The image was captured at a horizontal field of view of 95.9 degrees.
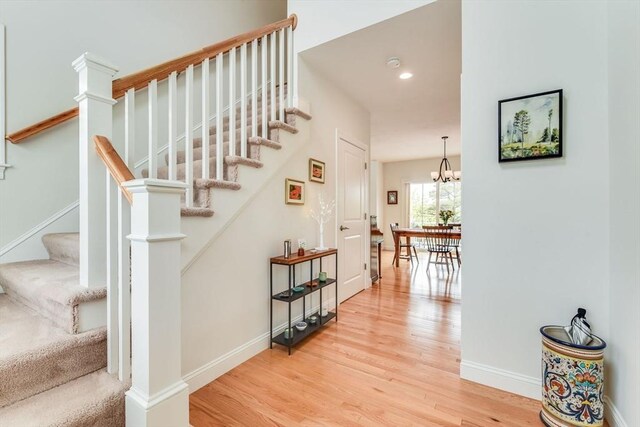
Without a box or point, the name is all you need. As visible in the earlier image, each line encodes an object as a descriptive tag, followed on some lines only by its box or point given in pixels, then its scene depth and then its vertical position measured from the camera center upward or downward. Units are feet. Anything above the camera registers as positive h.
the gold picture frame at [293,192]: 8.57 +0.64
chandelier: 19.07 +2.51
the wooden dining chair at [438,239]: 16.68 -1.66
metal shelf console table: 7.61 -2.27
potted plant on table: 18.07 -0.21
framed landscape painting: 5.45 +1.66
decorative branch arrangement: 9.82 -0.06
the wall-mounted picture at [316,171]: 9.70 +1.45
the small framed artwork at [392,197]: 27.81 +1.40
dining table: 16.42 -1.34
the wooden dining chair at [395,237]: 18.81 -1.94
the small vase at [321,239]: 9.63 -0.90
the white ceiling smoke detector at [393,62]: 8.97 +4.75
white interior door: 11.55 -0.27
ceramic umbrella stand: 4.55 -2.79
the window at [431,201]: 25.11 +0.95
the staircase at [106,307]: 3.48 -1.33
